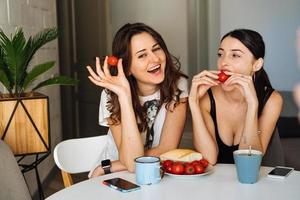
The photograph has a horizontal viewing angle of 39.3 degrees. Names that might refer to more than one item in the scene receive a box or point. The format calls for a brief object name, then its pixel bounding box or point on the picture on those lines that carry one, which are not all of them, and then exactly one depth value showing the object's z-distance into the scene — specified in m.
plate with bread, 1.35
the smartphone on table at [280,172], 1.32
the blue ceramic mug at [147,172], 1.29
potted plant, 1.97
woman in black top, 1.68
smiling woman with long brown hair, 1.78
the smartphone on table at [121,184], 1.25
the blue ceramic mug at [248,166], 1.26
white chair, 1.72
